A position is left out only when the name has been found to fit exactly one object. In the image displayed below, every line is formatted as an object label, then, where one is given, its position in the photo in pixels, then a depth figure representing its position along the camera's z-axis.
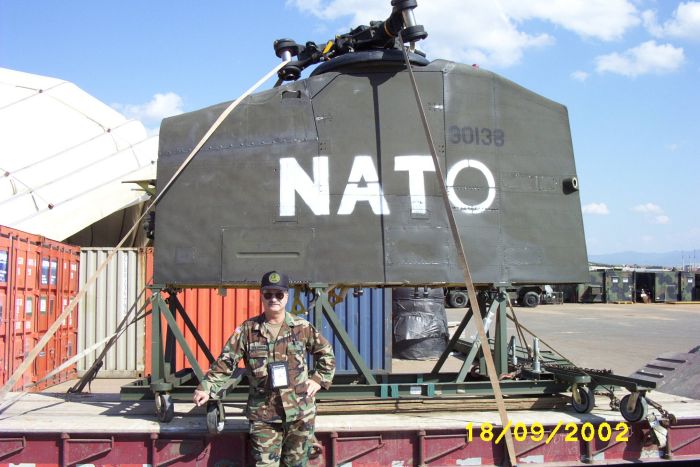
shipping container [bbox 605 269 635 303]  38.16
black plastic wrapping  15.13
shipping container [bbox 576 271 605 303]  38.19
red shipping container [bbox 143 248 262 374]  12.62
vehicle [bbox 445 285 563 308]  32.00
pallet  5.57
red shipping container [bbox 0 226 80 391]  8.59
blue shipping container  13.58
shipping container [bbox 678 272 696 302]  39.41
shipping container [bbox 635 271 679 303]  39.11
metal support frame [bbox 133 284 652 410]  5.61
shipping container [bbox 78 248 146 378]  12.66
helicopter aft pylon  5.74
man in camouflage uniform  4.49
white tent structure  15.07
